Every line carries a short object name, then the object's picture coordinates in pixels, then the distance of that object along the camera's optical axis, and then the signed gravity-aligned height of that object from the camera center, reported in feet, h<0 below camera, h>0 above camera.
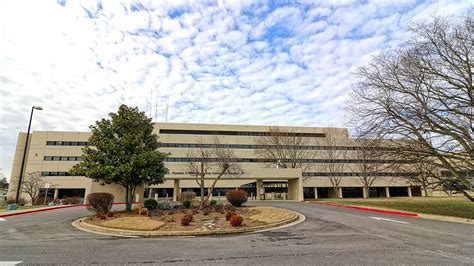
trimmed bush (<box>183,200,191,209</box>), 66.80 -4.98
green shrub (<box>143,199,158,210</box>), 61.56 -4.72
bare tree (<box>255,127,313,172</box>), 140.15 +20.22
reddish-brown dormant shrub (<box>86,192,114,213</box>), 50.85 -3.64
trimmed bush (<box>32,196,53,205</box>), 108.69 -7.74
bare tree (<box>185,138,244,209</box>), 70.03 +8.49
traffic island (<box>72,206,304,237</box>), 34.91 -6.13
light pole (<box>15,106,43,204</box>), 69.05 +19.88
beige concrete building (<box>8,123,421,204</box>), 146.82 +14.50
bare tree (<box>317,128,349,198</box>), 147.84 +17.59
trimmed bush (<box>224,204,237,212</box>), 60.35 -5.45
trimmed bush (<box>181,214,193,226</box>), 39.37 -5.55
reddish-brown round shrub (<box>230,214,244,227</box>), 37.42 -5.18
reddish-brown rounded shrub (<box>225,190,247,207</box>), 69.97 -3.22
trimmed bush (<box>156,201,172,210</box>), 64.61 -5.43
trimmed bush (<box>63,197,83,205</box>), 111.63 -7.67
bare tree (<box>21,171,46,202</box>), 118.21 +0.31
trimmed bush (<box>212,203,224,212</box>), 59.42 -5.35
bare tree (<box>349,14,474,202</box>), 42.27 +15.22
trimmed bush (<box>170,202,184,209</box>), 66.80 -5.57
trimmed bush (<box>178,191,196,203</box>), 86.89 -3.88
